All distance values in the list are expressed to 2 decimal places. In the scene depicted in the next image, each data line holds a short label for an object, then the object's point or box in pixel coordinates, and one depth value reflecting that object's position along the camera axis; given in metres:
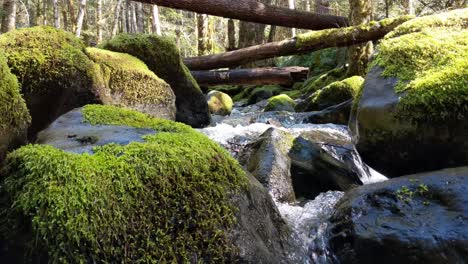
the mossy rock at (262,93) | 13.95
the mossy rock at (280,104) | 9.93
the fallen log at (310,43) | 8.70
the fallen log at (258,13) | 8.54
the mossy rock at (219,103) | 10.48
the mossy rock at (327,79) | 11.19
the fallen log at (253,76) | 11.04
